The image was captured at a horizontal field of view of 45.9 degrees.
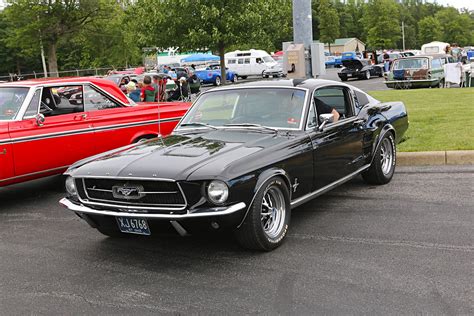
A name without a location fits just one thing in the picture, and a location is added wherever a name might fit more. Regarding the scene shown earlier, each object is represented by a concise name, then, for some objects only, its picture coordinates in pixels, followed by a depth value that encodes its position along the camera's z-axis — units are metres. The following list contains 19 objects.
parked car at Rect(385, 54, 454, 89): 24.00
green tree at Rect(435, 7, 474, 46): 118.81
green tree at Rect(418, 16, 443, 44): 117.44
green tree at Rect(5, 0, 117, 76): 48.03
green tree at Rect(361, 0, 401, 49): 91.31
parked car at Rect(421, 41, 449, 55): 55.88
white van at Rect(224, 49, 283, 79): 47.59
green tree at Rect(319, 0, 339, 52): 103.38
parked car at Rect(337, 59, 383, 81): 36.09
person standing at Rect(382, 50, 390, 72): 48.01
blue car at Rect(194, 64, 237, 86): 42.53
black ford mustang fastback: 4.64
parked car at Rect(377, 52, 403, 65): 50.27
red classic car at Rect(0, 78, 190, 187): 7.44
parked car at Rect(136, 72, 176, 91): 20.99
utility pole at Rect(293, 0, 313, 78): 11.67
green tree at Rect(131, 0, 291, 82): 22.98
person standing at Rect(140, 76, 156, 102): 13.62
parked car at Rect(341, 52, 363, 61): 61.85
